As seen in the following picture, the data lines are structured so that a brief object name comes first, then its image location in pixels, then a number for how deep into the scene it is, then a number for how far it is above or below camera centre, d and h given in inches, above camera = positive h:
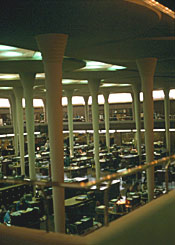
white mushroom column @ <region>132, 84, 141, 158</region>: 1050.1 +68.1
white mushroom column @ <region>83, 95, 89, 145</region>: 1606.8 +116.7
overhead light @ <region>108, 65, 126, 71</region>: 788.6 +148.1
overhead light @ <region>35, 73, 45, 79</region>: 840.3 +145.3
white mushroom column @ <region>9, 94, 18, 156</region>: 1250.7 +56.2
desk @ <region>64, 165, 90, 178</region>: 935.9 -93.8
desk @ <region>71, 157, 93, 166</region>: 1050.3 -73.3
